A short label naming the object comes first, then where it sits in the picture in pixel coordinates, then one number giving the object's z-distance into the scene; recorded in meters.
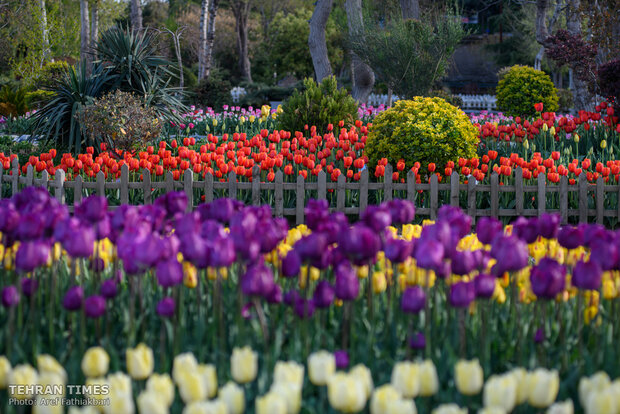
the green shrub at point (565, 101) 26.76
